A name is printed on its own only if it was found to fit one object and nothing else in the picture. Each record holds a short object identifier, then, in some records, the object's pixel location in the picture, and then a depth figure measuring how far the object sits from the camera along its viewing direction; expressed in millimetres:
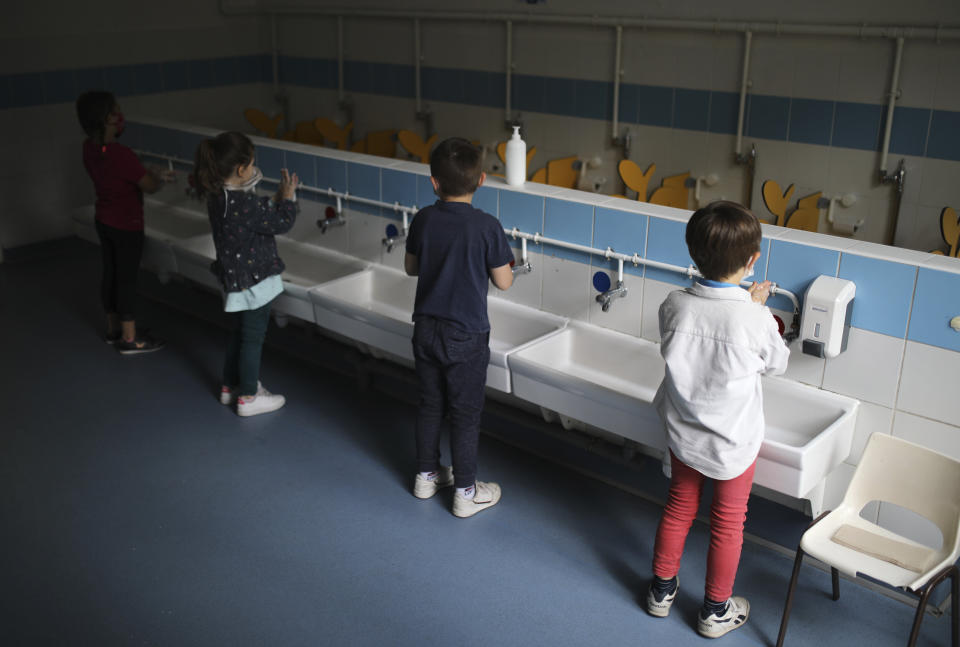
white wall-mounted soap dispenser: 2426
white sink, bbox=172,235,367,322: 3982
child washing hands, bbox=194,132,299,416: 3211
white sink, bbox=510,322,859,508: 2332
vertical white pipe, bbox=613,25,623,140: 4703
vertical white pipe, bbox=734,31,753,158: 4199
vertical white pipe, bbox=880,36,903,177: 3764
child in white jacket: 2109
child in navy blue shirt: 2648
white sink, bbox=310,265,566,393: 3174
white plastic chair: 2090
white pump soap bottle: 3242
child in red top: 3838
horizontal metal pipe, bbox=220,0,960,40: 3699
